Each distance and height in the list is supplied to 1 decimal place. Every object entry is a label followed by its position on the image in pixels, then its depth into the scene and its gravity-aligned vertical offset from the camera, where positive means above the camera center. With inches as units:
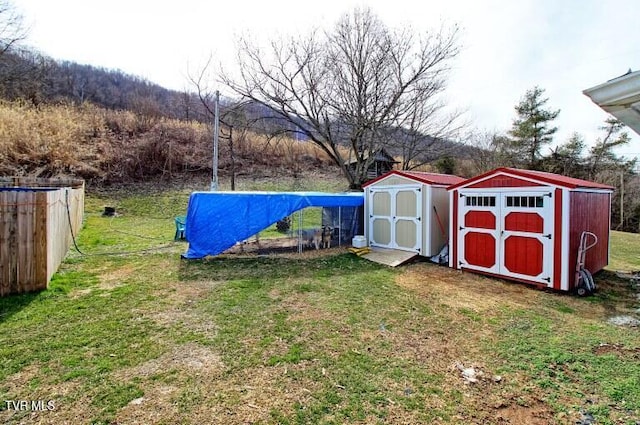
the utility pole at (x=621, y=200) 707.4 +39.0
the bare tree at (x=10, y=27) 563.2 +316.2
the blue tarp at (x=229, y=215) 301.3 -2.4
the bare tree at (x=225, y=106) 598.2 +188.8
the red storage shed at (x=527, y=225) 225.9 -5.4
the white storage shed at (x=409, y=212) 315.6 +3.4
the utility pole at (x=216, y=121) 515.1 +144.5
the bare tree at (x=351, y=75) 564.4 +239.1
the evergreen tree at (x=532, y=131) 926.4 +238.6
